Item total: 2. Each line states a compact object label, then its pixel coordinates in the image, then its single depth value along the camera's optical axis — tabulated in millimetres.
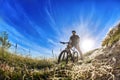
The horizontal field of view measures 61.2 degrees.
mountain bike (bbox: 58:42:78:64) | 6234
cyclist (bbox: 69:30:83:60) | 6682
